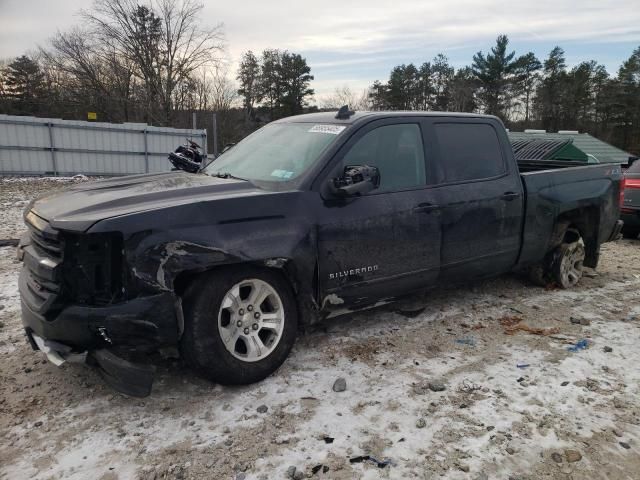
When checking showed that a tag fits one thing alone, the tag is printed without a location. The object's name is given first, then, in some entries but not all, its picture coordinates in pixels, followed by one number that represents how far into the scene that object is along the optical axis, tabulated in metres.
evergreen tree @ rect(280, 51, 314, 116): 47.88
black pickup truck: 2.88
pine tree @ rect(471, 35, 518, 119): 48.44
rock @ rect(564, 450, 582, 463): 2.69
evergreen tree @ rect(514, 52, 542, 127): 48.78
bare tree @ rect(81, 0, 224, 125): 31.25
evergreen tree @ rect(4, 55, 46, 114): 36.59
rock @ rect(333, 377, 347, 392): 3.36
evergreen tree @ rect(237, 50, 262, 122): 48.00
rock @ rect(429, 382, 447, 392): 3.37
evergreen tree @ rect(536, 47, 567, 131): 48.75
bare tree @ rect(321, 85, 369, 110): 45.96
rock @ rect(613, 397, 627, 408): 3.22
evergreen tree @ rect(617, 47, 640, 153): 46.50
